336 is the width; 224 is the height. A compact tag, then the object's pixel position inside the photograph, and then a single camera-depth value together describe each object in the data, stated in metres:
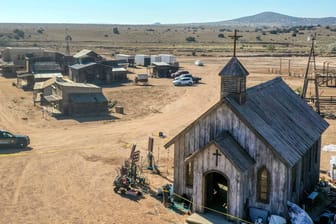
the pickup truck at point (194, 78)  66.09
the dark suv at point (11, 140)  32.01
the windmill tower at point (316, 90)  43.53
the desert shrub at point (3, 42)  127.41
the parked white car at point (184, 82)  63.56
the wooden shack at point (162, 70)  73.69
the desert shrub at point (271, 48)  126.89
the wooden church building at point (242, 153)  18.75
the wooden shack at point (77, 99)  44.16
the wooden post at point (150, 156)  27.31
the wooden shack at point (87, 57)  71.60
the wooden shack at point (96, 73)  63.16
